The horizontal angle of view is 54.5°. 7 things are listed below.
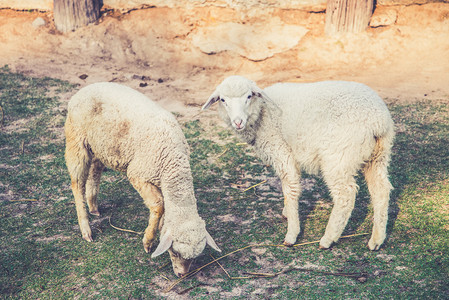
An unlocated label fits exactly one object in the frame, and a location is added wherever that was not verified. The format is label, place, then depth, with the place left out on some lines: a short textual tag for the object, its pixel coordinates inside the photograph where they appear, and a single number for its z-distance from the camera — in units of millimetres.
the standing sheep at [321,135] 4531
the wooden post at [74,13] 10984
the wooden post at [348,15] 9828
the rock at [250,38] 10375
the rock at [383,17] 9945
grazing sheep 4387
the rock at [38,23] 11312
